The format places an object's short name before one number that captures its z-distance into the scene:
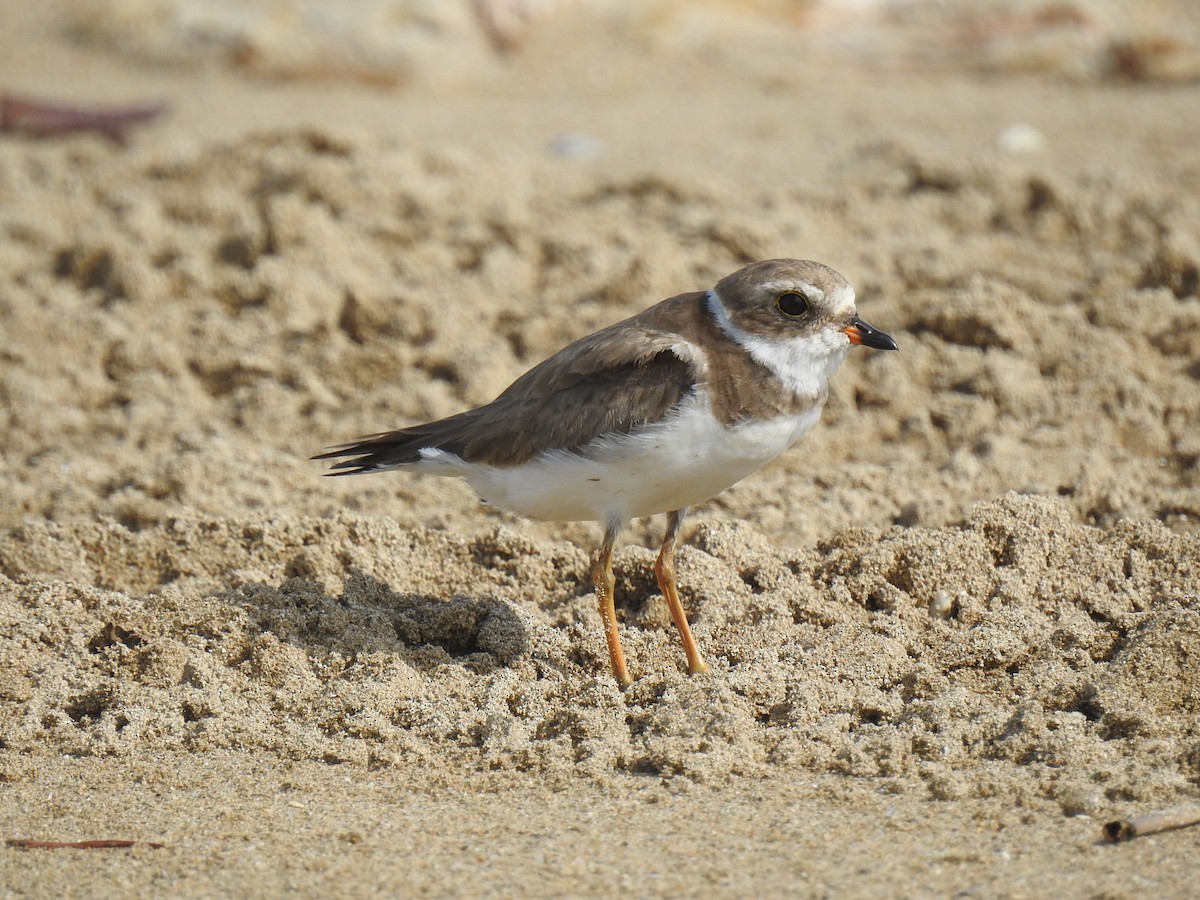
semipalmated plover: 7.99
